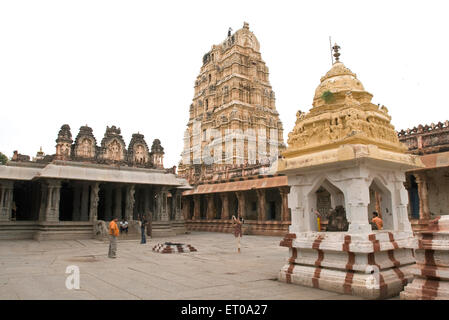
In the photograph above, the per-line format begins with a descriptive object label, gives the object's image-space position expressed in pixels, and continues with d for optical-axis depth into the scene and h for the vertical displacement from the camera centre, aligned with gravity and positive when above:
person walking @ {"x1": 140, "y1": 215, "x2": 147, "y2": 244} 18.09 -1.79
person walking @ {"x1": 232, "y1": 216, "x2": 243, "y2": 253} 14.97 -1.04
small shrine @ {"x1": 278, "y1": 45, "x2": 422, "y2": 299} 5.93 +0.35
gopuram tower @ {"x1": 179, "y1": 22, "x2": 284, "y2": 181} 48.00 +15.32
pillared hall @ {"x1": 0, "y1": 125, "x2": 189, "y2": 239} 20.98 +1.49
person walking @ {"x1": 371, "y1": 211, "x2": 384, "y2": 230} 7.87 -0.38
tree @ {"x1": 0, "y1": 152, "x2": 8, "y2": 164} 42.14 +6.48
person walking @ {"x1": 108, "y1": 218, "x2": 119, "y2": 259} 11.91 -1.30
